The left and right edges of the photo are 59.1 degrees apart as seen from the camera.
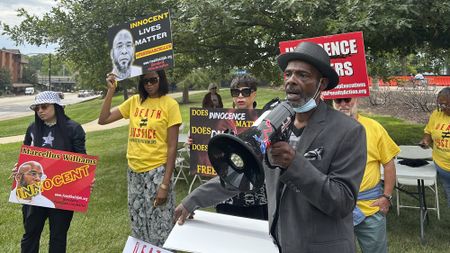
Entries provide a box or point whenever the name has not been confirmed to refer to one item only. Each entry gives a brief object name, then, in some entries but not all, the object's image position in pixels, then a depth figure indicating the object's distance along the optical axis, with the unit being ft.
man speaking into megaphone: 5.20
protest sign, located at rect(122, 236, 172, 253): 7.74
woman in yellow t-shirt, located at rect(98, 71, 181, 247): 11.71
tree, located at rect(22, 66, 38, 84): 342.23
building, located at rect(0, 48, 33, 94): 290.56
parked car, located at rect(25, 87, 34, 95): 273.11
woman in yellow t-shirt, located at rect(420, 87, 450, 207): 15.49
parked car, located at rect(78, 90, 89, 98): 247.81
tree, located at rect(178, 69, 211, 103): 100.35
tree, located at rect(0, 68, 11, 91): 253.10
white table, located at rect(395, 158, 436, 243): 15.66
